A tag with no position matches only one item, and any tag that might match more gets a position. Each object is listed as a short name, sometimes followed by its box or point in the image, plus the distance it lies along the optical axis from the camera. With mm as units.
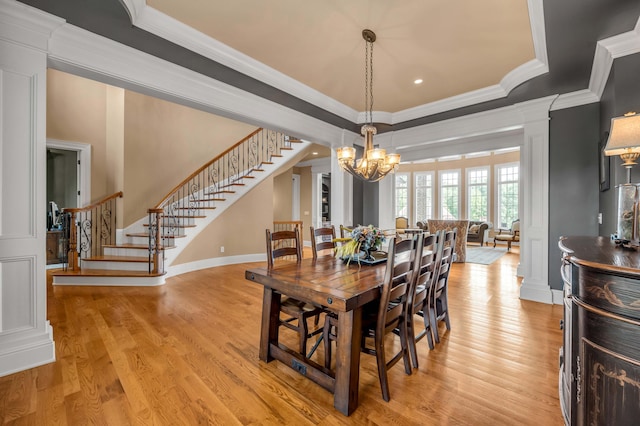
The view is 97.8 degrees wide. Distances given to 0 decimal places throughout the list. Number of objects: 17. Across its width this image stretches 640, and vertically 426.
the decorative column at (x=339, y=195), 5145
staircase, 4492
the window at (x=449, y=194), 11062
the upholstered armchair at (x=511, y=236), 8359
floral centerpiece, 2447
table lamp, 1487
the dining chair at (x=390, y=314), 1775
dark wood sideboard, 1051
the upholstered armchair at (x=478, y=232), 9086
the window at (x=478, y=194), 10398
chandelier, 3131
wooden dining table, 1678
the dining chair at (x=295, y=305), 2162
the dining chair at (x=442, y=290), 2578
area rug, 6801
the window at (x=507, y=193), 9750
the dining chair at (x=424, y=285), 2121
